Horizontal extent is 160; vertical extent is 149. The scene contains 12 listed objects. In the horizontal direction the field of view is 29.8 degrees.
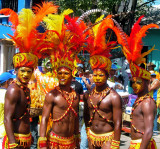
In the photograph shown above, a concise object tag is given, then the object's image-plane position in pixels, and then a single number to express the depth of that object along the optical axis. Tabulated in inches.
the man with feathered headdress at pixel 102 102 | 178.4
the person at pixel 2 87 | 222.1
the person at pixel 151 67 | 410.3
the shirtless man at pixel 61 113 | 178.7
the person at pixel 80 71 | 356.7
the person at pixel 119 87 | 361.4
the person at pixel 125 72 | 493.0
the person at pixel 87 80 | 310.3
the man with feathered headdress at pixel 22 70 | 172.2
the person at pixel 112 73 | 347.5
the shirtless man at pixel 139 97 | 169.5
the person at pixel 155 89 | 359.1
